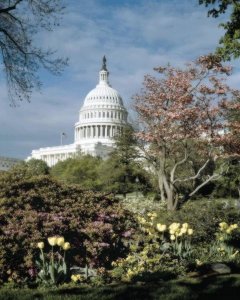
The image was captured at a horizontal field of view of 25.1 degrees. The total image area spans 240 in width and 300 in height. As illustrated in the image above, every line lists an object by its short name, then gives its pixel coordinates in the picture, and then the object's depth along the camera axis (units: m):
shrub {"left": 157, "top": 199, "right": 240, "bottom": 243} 12.05
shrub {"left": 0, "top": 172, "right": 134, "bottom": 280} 8.24
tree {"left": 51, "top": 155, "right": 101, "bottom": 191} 65.26
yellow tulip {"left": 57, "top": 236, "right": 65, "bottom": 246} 7.54
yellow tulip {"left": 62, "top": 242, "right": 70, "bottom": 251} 7.58
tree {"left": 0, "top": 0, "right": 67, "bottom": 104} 13.05
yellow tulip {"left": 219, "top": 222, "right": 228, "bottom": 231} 10.30
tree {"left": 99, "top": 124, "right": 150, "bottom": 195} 46.88
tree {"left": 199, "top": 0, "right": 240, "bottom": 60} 13.30
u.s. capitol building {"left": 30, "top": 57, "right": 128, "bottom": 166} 130.00
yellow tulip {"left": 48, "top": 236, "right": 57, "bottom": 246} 7.52
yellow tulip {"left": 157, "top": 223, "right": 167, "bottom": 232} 9.22
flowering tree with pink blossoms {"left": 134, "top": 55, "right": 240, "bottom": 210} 23.88
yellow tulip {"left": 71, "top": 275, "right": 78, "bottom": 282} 7.56
